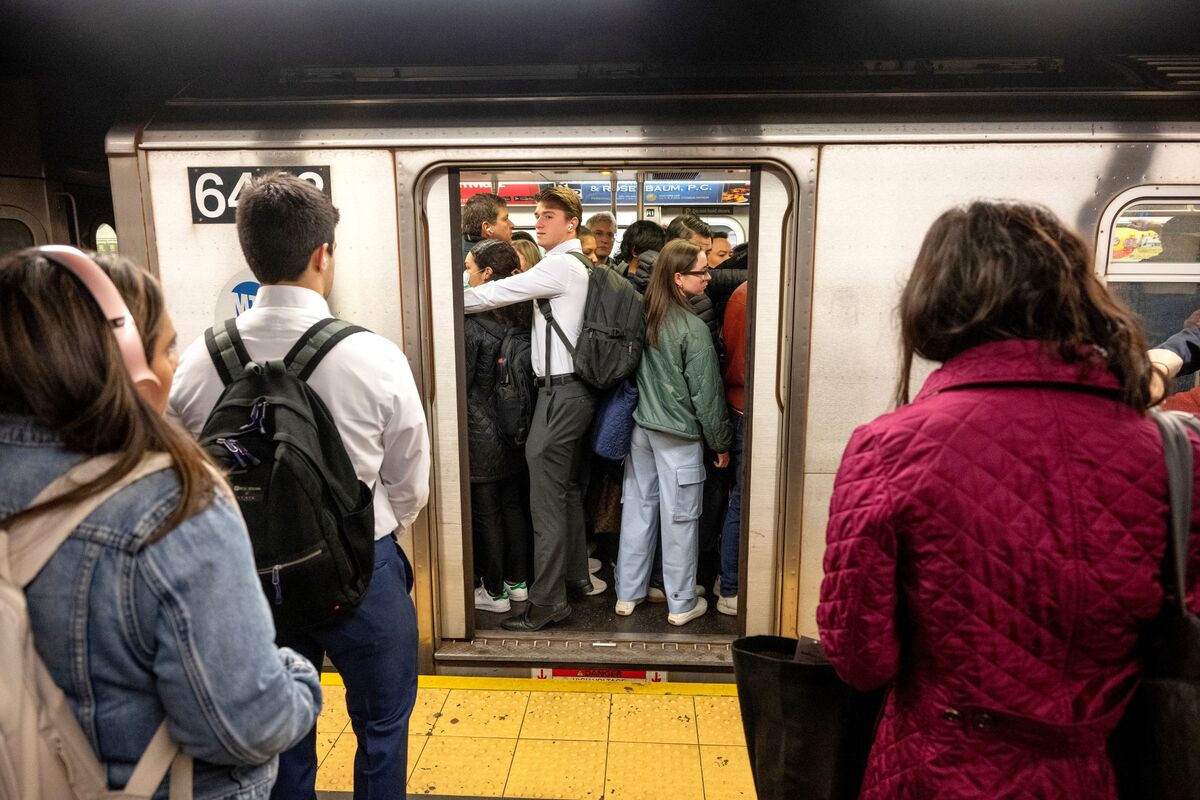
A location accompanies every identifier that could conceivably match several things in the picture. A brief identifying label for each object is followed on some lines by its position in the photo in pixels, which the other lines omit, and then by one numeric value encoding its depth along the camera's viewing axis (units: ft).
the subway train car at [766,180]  9.32
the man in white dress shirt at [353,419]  5.95
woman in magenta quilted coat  3.68
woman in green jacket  11.62
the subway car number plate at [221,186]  9.82
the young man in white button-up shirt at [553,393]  11.46
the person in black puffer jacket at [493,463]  12.13
